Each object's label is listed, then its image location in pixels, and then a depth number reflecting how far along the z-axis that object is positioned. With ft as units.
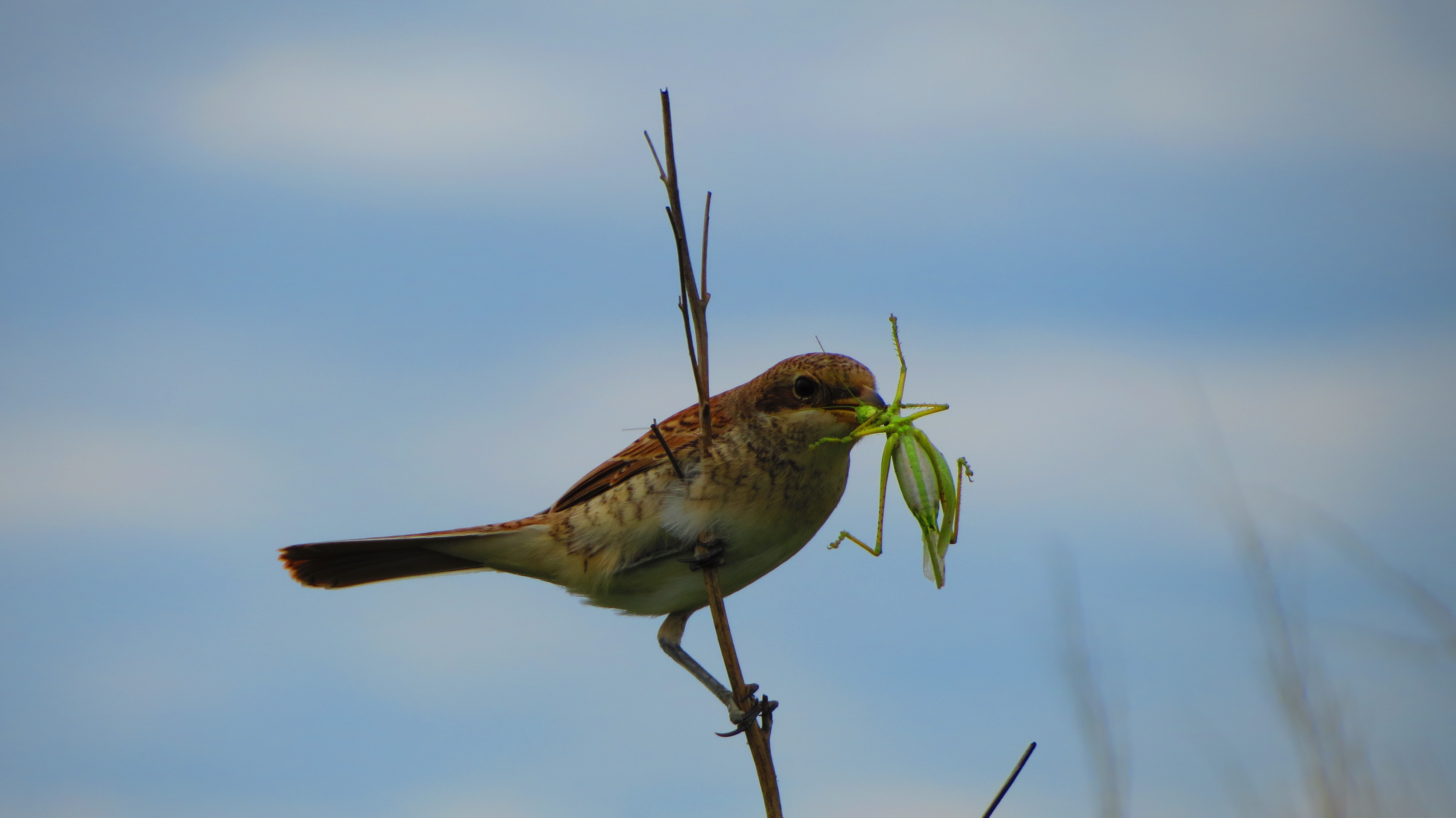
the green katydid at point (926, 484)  19.98
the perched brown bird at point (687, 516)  28.94
